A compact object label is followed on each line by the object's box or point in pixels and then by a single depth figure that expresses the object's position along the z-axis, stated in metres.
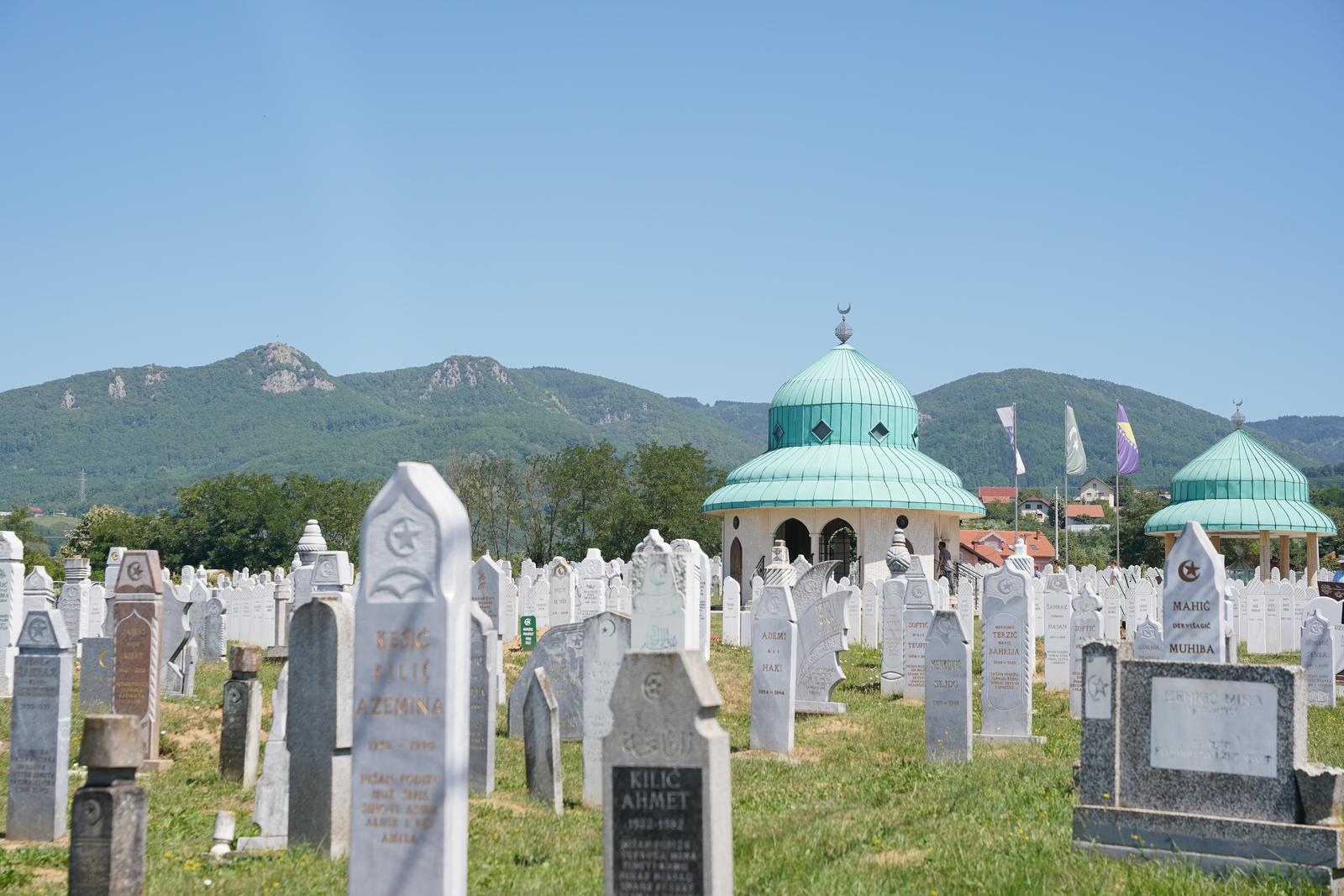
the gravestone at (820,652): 18.27
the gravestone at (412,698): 6.88
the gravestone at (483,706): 11.85
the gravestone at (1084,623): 19.27
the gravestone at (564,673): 14.83
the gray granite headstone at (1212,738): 8.45
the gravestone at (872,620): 29.64
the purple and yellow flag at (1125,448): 42.72
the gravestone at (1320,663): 18.69
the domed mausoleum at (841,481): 40.25
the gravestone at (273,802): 9.23
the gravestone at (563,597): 26.70
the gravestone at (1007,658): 15.61
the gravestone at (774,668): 14.88
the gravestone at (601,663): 12.07
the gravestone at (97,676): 13.95
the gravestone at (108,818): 7.42
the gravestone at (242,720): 12.16
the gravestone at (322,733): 8.87
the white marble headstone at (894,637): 20.80
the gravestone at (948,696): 13.94
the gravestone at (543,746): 11.09
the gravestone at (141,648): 13.30
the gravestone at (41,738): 10.08
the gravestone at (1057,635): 20.83
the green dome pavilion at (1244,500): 43.78
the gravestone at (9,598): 19.50
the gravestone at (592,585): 27.89
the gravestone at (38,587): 19.34
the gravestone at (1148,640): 16.19
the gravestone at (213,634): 24.05
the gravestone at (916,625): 19.80
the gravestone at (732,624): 28.89
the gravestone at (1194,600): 10.85
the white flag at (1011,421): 44.16
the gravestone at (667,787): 6.84
